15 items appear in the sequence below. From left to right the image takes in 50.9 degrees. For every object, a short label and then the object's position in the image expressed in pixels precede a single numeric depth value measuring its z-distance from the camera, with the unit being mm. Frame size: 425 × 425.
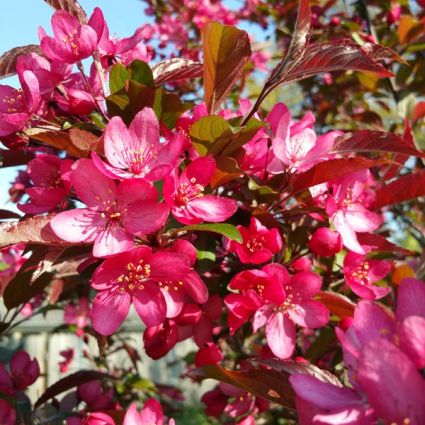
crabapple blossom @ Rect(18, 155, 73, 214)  182
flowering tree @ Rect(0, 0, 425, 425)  165
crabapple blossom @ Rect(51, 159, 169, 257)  164
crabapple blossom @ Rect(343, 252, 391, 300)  210
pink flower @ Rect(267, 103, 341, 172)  197
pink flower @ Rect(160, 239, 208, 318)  172
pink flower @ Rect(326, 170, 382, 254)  206
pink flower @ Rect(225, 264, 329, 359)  188
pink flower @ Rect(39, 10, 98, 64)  193
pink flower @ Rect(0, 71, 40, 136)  185
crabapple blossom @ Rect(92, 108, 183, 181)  170
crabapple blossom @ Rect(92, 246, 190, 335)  168
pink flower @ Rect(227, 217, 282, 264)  187
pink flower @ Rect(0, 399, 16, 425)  242
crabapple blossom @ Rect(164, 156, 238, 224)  173
